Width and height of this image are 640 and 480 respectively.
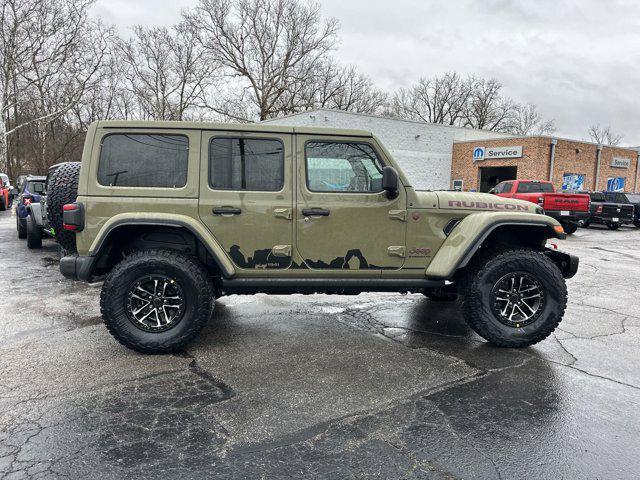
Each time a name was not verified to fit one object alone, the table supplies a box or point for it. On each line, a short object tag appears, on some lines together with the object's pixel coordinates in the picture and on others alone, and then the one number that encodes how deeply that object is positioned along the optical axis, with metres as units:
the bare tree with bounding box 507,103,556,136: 61.38
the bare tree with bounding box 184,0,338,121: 42.56
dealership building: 25.47
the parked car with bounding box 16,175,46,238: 10.19
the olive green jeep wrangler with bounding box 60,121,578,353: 3.98
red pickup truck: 15.69
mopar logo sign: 25.83
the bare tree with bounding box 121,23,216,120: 44.62
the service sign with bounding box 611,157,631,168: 29.89
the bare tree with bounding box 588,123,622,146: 77.12
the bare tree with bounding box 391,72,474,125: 59.94
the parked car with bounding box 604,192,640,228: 19.93
